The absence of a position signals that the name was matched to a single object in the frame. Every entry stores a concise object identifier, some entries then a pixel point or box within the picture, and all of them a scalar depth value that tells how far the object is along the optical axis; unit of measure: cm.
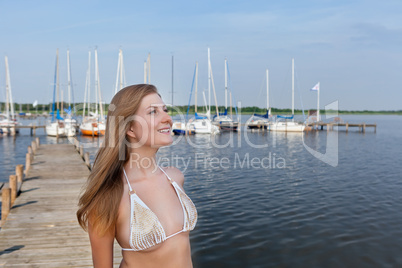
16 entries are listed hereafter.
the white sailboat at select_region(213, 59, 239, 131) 5702
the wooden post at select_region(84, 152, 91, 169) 1597
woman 183
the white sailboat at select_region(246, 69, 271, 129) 6038
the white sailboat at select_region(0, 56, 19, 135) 4859
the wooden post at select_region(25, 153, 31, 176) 1496
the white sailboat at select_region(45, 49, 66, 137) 4466
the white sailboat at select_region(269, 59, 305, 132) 5660
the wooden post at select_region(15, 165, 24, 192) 1142
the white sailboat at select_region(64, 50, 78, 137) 4525
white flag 5852
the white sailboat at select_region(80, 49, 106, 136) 4488
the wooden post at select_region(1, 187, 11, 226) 820
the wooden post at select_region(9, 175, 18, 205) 963
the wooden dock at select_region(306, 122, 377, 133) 6114
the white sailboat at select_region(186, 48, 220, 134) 5050
